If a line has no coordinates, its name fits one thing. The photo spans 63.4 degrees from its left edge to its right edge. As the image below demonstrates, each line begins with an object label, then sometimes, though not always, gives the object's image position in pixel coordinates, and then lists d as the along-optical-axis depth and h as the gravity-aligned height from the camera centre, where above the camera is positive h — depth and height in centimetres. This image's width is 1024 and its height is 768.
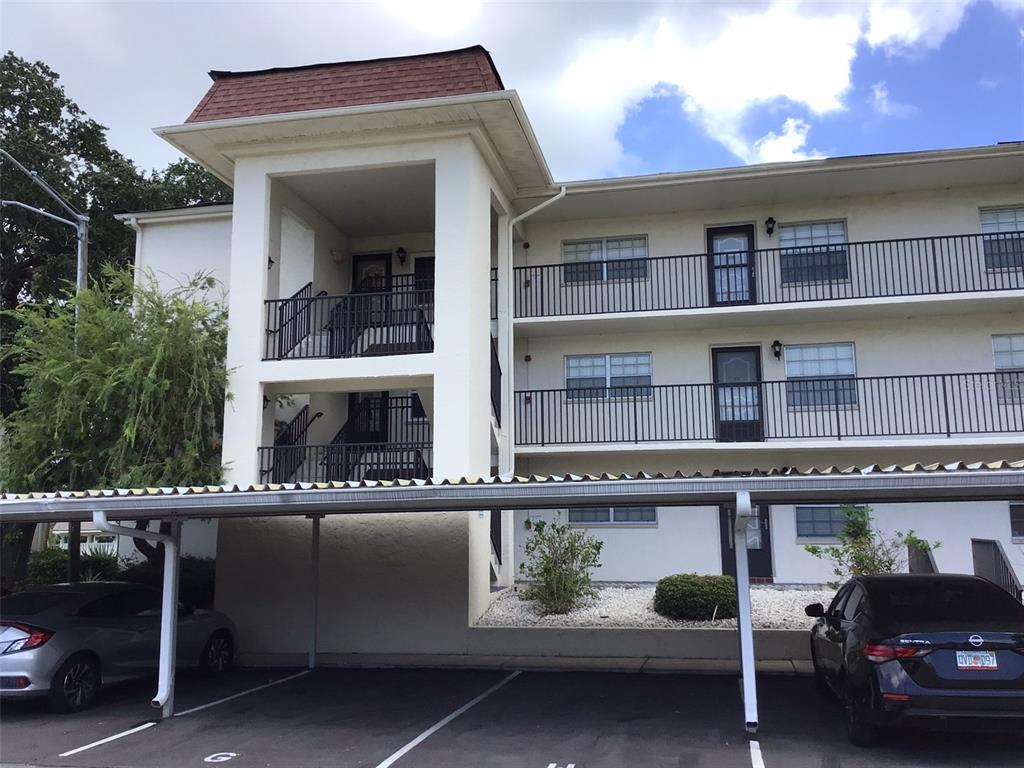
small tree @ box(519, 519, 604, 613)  1317 -105
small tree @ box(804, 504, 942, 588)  1316 -84
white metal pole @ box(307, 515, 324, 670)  1234 -115
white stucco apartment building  1308 +332
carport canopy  706 +7
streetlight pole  1476 +413
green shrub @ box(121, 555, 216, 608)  1475 -128
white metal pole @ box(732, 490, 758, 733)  756 -111
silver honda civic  907 -153
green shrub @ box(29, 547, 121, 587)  1672 -118
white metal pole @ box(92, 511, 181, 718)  915 -121
